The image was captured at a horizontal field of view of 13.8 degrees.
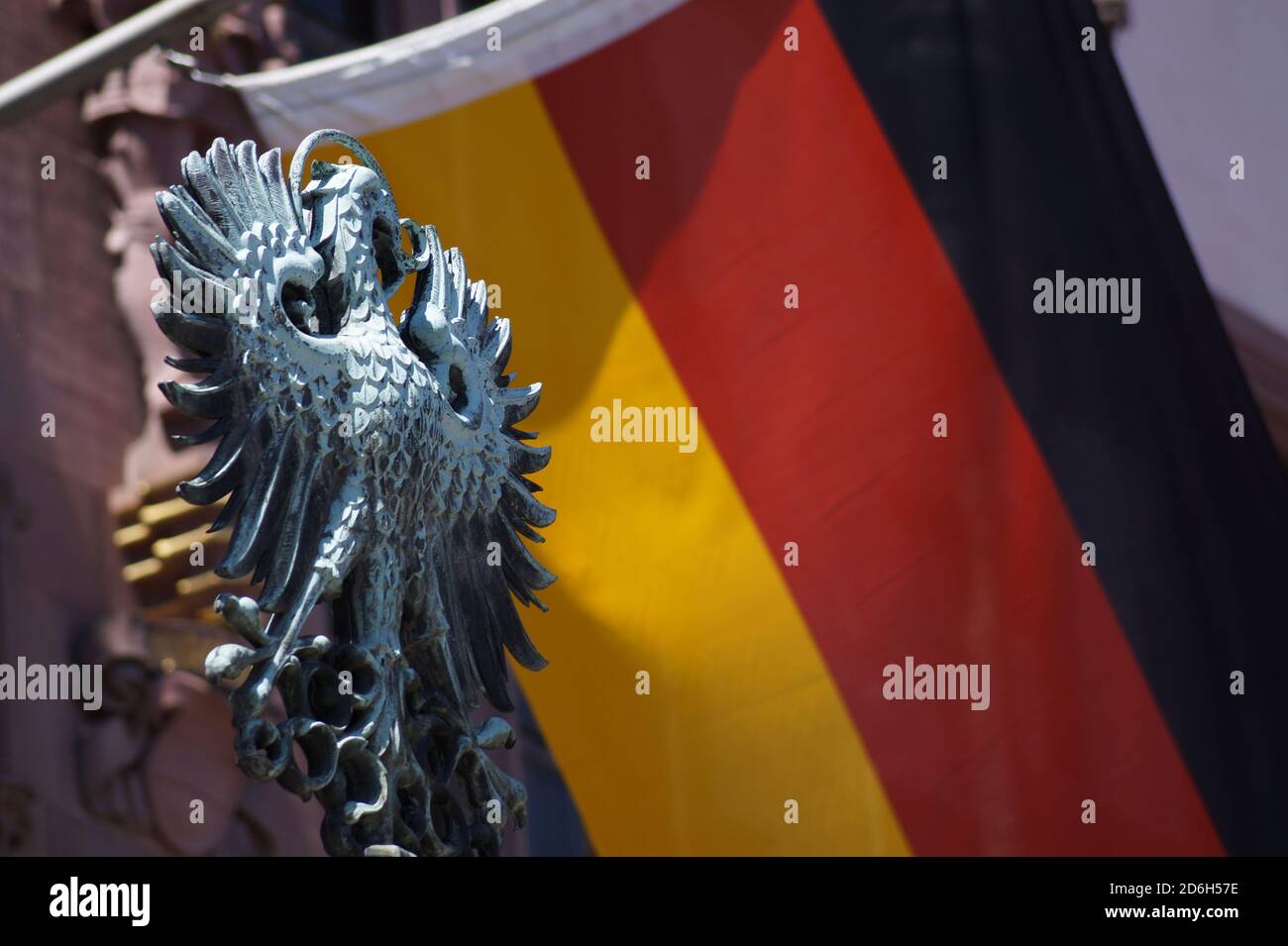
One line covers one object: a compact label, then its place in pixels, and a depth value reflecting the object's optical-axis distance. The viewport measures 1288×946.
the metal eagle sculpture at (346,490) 7.99
